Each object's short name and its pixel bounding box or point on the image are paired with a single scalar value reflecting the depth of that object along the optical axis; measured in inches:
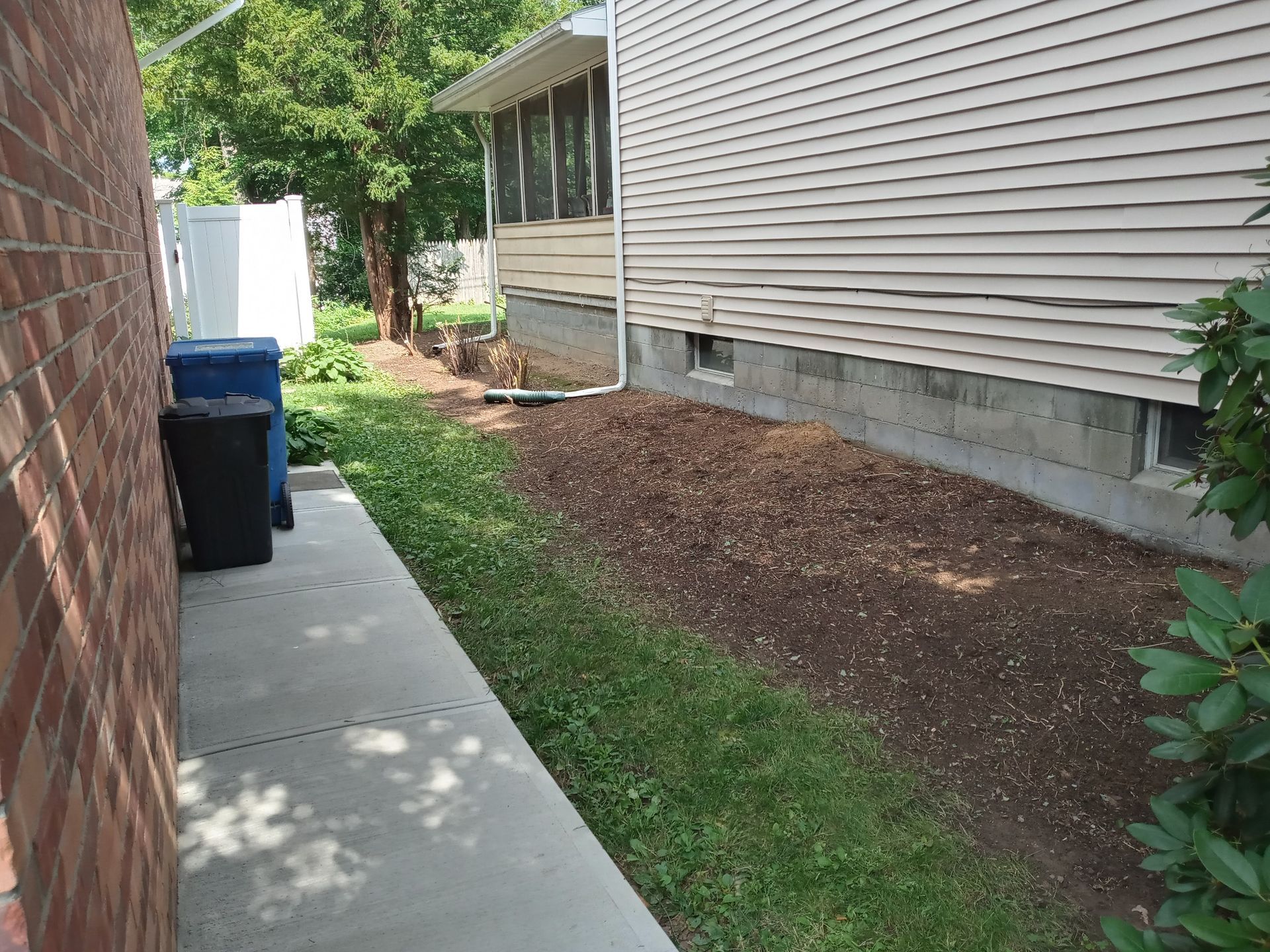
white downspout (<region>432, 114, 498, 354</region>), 638.5
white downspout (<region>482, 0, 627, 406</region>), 425.1
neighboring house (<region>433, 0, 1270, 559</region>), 193.8
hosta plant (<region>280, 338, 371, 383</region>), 537.6
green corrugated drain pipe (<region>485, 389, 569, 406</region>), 430.6
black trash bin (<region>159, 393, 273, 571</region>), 214.5
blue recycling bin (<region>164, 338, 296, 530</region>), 248.2
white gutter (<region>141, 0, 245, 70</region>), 390.0
